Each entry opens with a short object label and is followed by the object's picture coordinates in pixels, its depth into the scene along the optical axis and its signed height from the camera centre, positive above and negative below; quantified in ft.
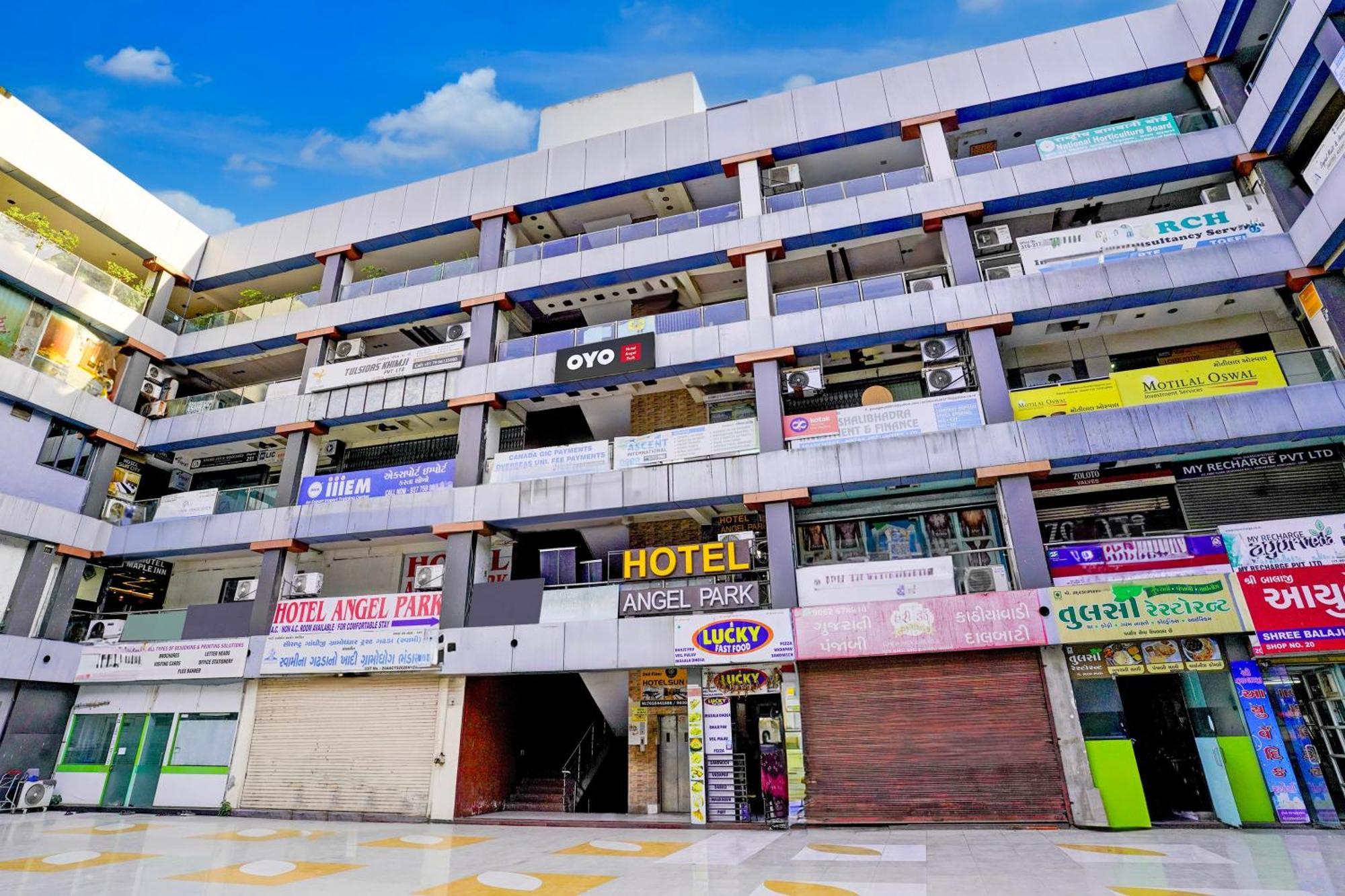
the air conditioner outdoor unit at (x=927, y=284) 62.39 +37.13
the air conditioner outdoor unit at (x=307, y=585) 69.36 +14.34
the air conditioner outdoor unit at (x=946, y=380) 59.62 +27.80
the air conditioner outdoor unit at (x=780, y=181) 70.74 +52.22
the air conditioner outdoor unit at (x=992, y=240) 63.46 +41.46
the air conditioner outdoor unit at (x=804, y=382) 63.26 +29.57
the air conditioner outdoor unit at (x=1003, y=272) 61.16 +37.25
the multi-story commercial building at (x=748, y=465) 48.52 +21.40
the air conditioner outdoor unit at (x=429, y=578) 68.33 +14.53
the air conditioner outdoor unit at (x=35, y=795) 60.08 -4.22
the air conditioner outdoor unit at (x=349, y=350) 77.56 +40.48
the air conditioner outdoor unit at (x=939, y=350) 60.39 +30.54
